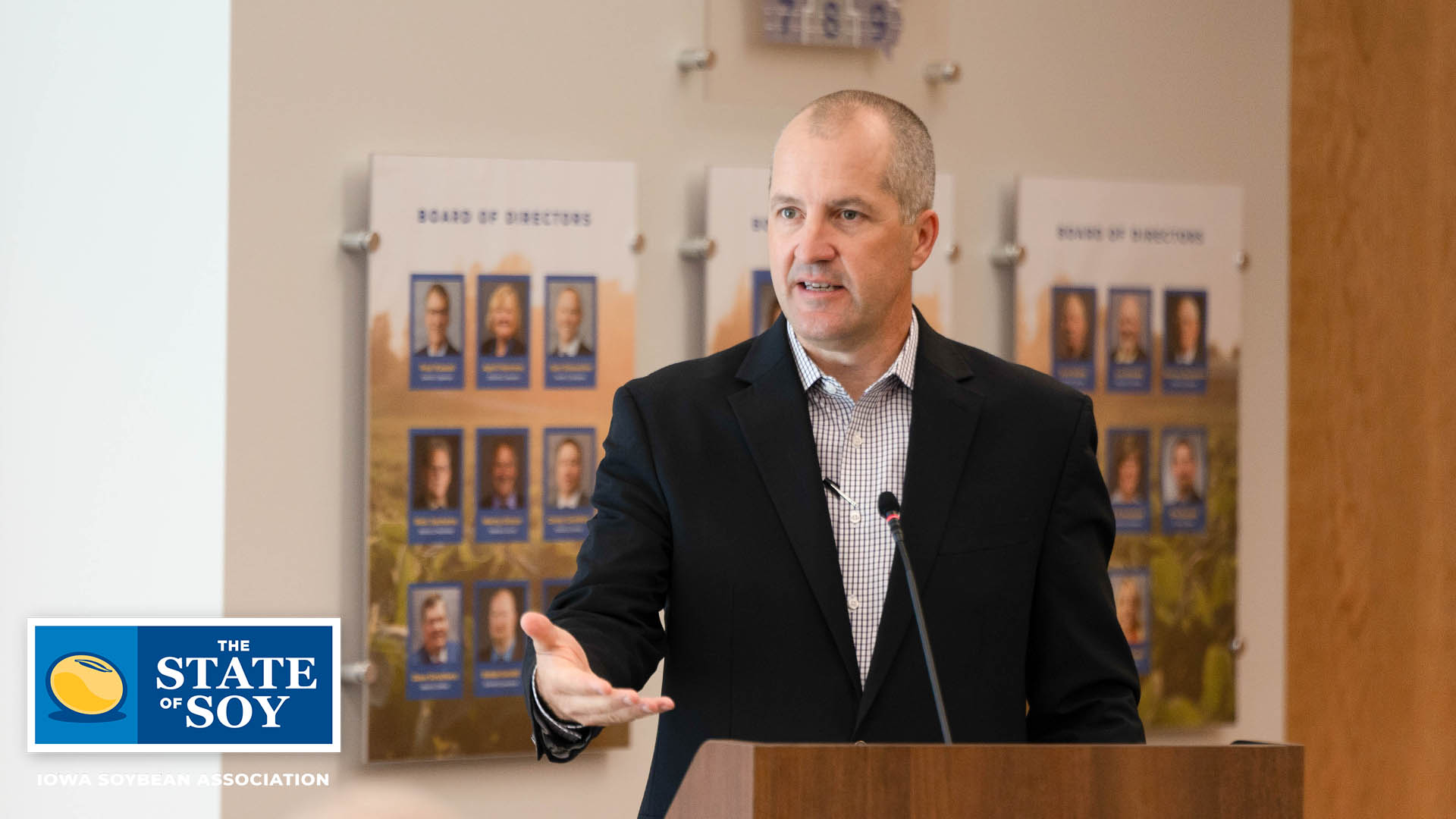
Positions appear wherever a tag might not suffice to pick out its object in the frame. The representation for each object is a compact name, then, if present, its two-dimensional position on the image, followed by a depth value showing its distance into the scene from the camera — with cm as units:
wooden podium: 496
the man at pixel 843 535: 541
